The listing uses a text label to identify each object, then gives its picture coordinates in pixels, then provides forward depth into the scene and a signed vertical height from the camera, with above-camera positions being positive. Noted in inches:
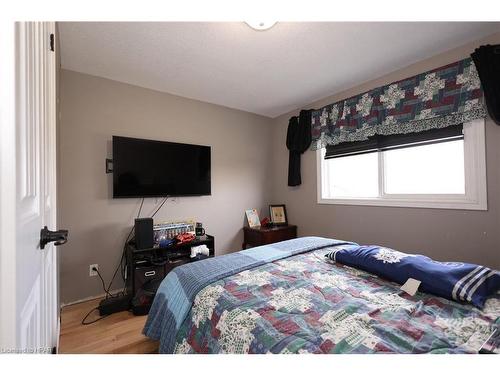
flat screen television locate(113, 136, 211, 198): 91.4 +11.0
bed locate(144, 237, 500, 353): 29.0 -20.1
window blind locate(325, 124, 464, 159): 78.1 +19.7
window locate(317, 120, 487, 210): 74.2 +7.5
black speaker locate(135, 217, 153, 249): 85.1 -16.2
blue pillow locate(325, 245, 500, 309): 38.0 -17.0
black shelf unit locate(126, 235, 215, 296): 83.0 -28.0
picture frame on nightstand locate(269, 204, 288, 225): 136.0 -15.0
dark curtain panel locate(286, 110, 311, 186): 123.0 +29.0
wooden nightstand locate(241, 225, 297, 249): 120.3 -25.5
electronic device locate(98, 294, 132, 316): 78.5 -41.4
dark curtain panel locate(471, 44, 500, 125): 65.6 +34.6
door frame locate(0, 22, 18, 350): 15.1 +0.0
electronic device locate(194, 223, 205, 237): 104.5 -19.1
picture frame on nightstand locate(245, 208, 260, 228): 131.8 -17.0
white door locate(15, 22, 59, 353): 18.7 +1.6
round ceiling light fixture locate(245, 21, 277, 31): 59.2 +47.5
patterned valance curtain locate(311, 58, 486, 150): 72.3 +32.5
